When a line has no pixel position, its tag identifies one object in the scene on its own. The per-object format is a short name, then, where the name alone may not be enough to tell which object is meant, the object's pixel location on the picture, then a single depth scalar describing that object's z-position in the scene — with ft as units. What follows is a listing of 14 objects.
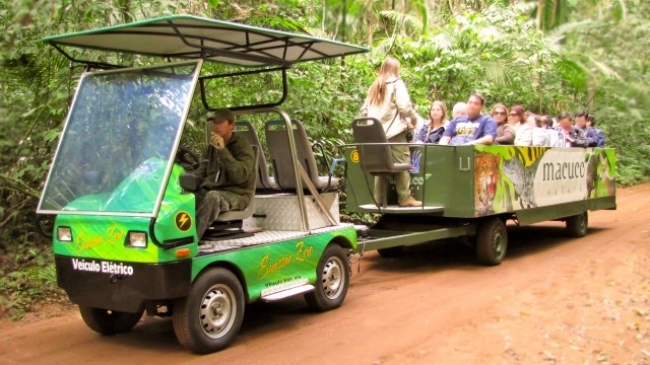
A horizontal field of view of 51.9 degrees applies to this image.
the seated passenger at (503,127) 31.33
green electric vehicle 16.33
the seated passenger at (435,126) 32.22
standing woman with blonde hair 27.20
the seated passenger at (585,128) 43.27
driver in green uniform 18.80
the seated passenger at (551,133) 36.11
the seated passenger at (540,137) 34.76
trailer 26.68
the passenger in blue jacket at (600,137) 43.61
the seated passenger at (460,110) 32.83
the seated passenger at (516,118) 36.09
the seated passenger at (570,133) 40.83
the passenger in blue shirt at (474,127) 29.22
